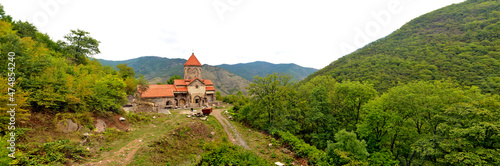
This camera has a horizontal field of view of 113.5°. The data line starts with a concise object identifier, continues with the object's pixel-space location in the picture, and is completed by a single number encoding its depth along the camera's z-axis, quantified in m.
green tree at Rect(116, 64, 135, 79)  36.84
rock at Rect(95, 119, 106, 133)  13.44
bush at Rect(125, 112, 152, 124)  17.81
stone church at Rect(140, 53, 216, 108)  31.39
